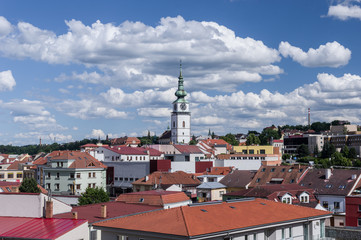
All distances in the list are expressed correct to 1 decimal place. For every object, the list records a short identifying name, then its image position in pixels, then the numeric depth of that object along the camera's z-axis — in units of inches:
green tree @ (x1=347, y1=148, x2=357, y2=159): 6421.3
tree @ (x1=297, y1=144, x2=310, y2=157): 7455.7
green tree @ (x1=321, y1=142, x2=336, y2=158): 6628.9
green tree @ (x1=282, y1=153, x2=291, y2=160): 6717.5
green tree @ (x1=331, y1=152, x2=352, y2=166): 5310.0
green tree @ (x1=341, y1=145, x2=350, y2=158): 6407.5
